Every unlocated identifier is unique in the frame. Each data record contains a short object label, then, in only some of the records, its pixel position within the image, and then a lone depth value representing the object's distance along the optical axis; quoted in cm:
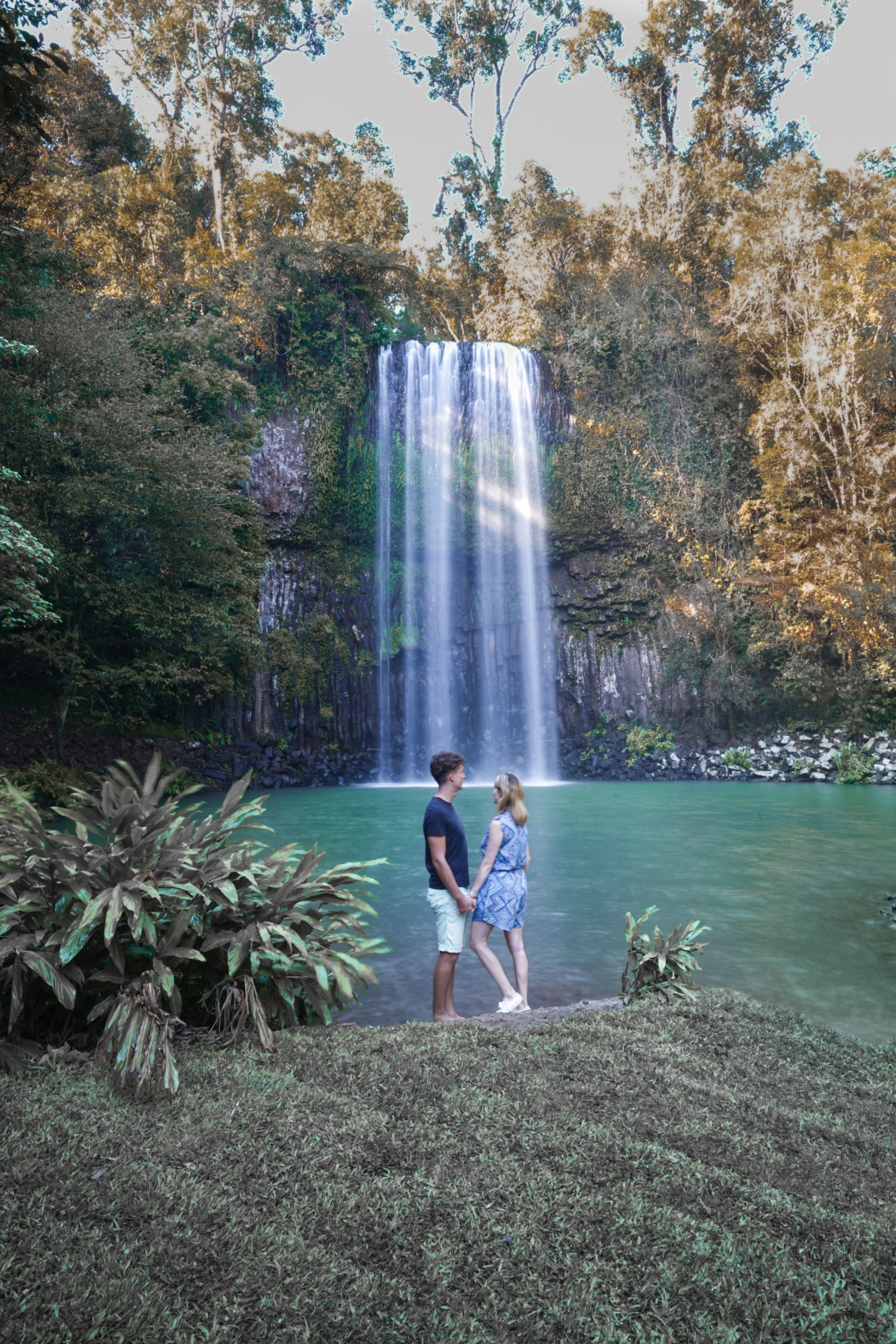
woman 495
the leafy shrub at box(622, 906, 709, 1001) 465
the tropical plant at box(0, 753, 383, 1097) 327
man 482
